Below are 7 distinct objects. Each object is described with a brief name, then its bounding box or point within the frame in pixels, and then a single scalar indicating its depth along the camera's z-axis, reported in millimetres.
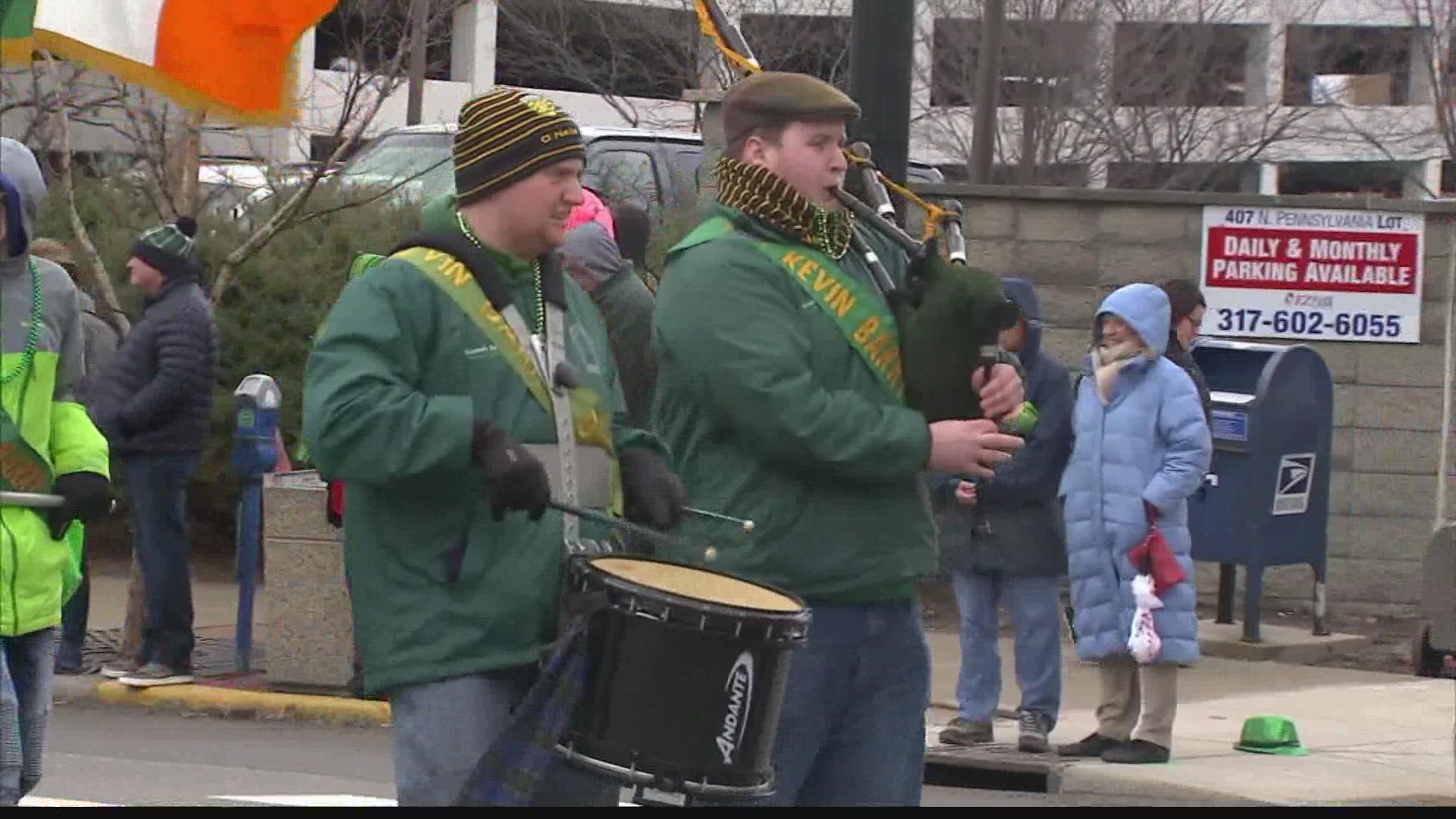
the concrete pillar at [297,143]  27453
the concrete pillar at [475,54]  41031
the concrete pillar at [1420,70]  30250
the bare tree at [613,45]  31141
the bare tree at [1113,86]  30453
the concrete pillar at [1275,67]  40406
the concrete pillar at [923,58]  34781
